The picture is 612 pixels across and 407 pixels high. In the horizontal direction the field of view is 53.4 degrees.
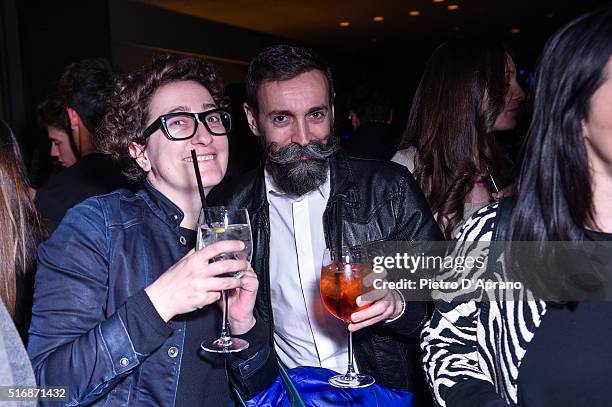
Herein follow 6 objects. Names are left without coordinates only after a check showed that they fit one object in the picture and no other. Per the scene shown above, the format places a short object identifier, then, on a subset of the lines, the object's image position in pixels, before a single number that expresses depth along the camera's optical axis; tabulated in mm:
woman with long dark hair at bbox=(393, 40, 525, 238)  2654
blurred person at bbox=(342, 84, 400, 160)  4152
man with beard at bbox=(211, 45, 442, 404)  2078
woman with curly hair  1397
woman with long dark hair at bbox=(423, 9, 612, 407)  1242
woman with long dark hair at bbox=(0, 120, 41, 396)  1610
